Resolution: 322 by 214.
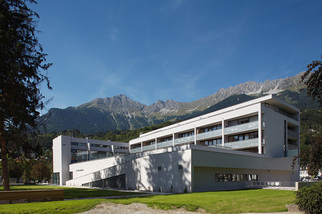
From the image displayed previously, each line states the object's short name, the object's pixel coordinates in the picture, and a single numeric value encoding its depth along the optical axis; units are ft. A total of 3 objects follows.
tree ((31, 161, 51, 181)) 189.47
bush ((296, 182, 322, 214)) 39.68
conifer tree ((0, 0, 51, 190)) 63.52
